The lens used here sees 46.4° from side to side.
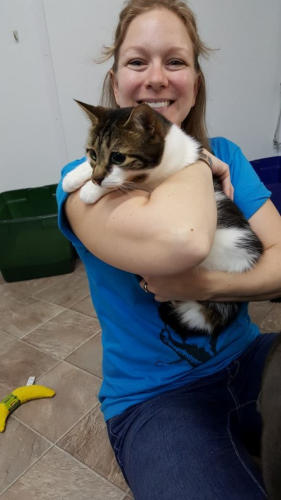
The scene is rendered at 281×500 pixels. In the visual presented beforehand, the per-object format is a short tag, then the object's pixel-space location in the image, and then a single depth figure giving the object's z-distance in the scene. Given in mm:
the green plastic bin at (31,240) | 2186
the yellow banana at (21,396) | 1369
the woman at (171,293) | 644
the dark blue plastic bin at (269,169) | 2633
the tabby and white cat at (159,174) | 750
